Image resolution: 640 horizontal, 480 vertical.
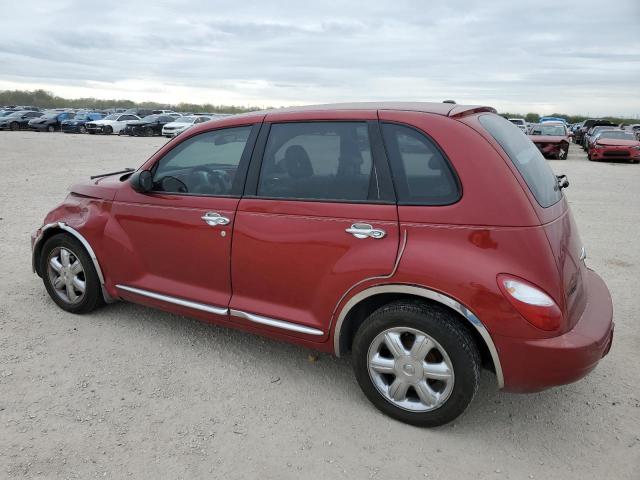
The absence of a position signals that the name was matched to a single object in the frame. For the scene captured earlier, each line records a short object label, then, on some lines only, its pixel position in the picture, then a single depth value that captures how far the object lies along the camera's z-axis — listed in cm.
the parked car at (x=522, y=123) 2814
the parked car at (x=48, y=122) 3631
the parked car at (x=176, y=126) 3062
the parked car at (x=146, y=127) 3356
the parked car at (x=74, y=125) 3612
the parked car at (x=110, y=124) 3453
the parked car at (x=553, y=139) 2125
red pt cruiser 264
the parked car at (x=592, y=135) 2298
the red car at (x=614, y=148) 2028
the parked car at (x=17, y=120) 3619
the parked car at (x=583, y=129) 3272
